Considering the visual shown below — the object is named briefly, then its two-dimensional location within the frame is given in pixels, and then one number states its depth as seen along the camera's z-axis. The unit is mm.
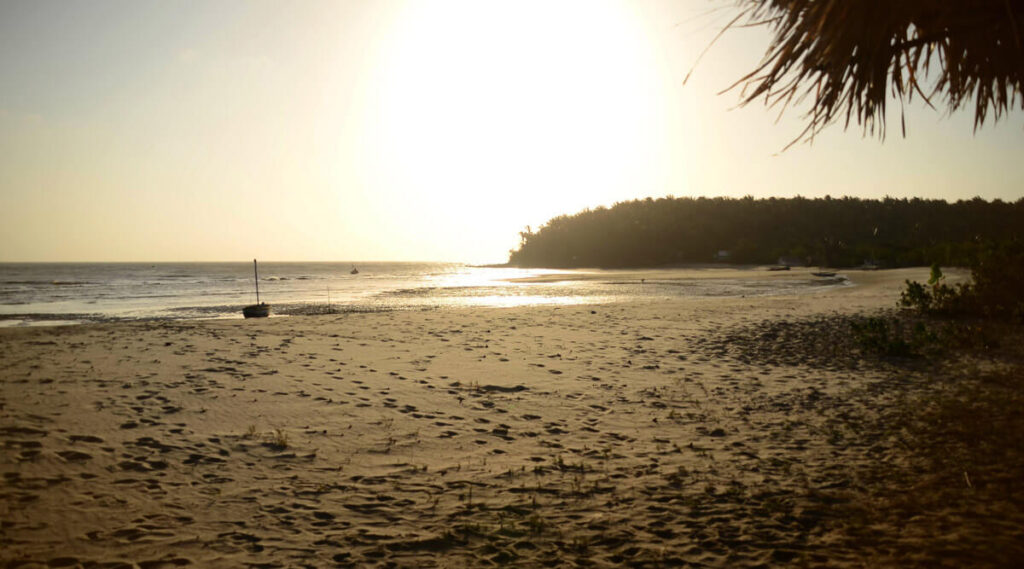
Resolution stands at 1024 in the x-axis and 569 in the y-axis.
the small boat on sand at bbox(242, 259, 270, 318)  22281
